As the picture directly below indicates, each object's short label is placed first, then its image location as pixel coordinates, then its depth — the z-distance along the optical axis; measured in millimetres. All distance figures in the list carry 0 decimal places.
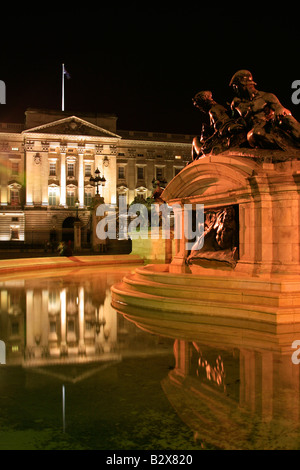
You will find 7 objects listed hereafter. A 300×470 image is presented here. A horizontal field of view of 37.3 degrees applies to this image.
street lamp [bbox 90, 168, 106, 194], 33044
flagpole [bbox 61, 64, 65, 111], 60831
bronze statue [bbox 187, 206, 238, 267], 9023
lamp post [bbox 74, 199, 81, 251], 36688
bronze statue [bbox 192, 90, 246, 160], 9266
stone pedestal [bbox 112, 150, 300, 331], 6828
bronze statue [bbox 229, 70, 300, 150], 8617
